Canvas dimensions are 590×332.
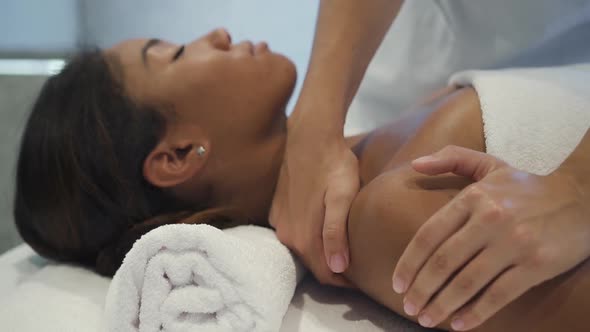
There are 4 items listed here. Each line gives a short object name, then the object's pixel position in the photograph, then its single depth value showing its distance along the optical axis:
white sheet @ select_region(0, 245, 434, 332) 0.69
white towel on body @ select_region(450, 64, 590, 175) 0.69
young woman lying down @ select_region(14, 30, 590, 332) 0.84
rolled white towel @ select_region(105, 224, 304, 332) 0.62
